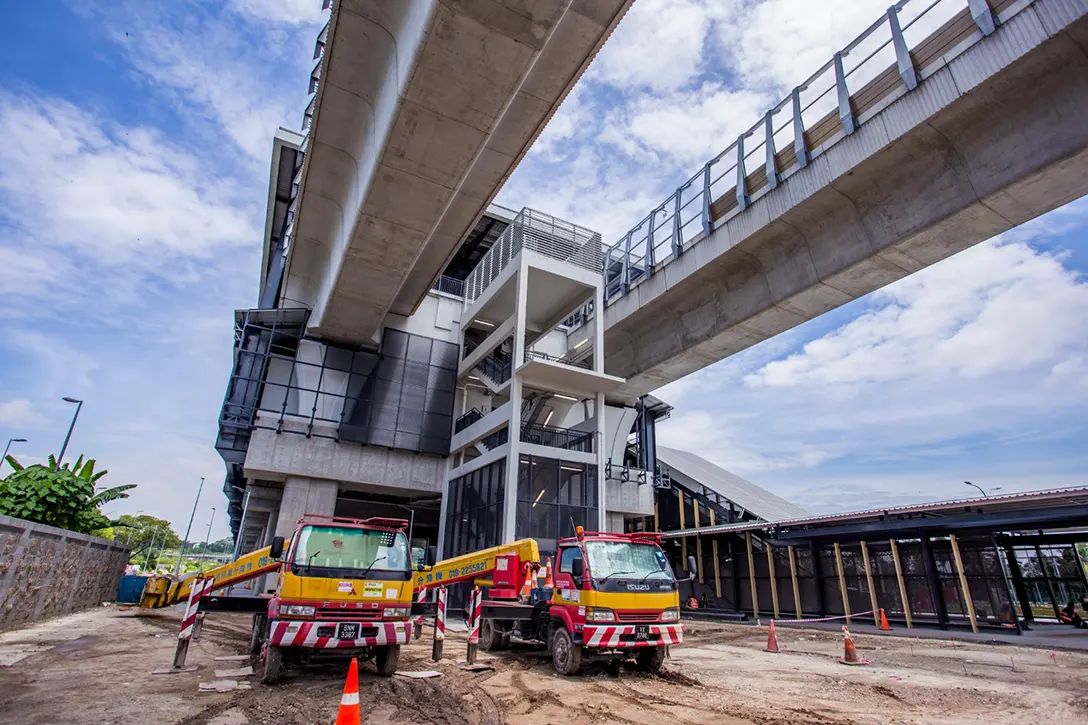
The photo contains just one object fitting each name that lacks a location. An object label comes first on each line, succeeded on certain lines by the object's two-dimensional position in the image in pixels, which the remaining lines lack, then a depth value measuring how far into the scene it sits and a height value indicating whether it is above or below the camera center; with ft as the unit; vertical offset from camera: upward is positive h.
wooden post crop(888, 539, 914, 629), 61.67 +1.32
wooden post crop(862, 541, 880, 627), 63.52 +2.21
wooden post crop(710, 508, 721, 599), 85.08 +3.22
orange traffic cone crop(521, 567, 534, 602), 36.86 -0.27
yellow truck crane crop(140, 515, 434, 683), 27.25 -0.81
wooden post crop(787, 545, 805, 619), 72.23 +2.51
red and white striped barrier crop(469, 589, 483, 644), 33.86 -1.78
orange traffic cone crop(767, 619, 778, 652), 43.72 -3.51
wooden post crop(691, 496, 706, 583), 89.86 +6.32
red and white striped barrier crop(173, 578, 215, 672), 30.45 -2.19
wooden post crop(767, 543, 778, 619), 74.84 +2.33
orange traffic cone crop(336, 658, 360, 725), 11.60 -2.47
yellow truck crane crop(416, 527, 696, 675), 30.50 -0.82
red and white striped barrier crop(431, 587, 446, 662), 34.60 -2.86
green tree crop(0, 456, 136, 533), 58.18 +7.29
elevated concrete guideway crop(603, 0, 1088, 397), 35.14 +30.34
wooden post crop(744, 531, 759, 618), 78.12 +1.94
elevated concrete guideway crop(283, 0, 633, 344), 30.81 +29.46
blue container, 78.23 -2.28
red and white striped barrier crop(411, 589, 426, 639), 36.96 -2.50
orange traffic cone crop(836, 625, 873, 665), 36.98 -3.61
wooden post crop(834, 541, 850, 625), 67.00 +2.09
